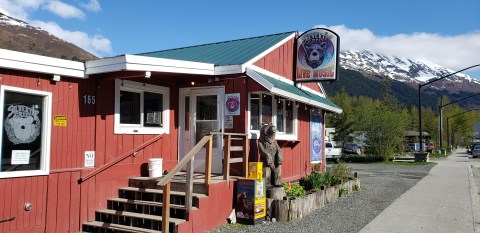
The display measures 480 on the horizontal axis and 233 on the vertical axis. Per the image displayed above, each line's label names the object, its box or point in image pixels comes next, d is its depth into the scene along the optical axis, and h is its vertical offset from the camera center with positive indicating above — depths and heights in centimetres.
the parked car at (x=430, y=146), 5143 -31
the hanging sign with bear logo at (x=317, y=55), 1129 +245
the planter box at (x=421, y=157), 2984 -96
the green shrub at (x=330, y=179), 1180 -106
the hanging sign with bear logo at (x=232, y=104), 955 +89
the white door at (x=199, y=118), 991 +60
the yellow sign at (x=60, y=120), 766 +41
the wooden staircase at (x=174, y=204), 727 -116
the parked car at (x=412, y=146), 5227 -32
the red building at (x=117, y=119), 711 +48
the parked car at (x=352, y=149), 3969 -55
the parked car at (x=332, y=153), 3222 -76
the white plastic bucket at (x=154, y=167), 909 -54
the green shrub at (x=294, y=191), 998 -119
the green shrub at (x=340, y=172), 1305 -91
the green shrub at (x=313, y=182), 1116 -105
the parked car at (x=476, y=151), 4254 -74
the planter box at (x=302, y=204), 883 -141
